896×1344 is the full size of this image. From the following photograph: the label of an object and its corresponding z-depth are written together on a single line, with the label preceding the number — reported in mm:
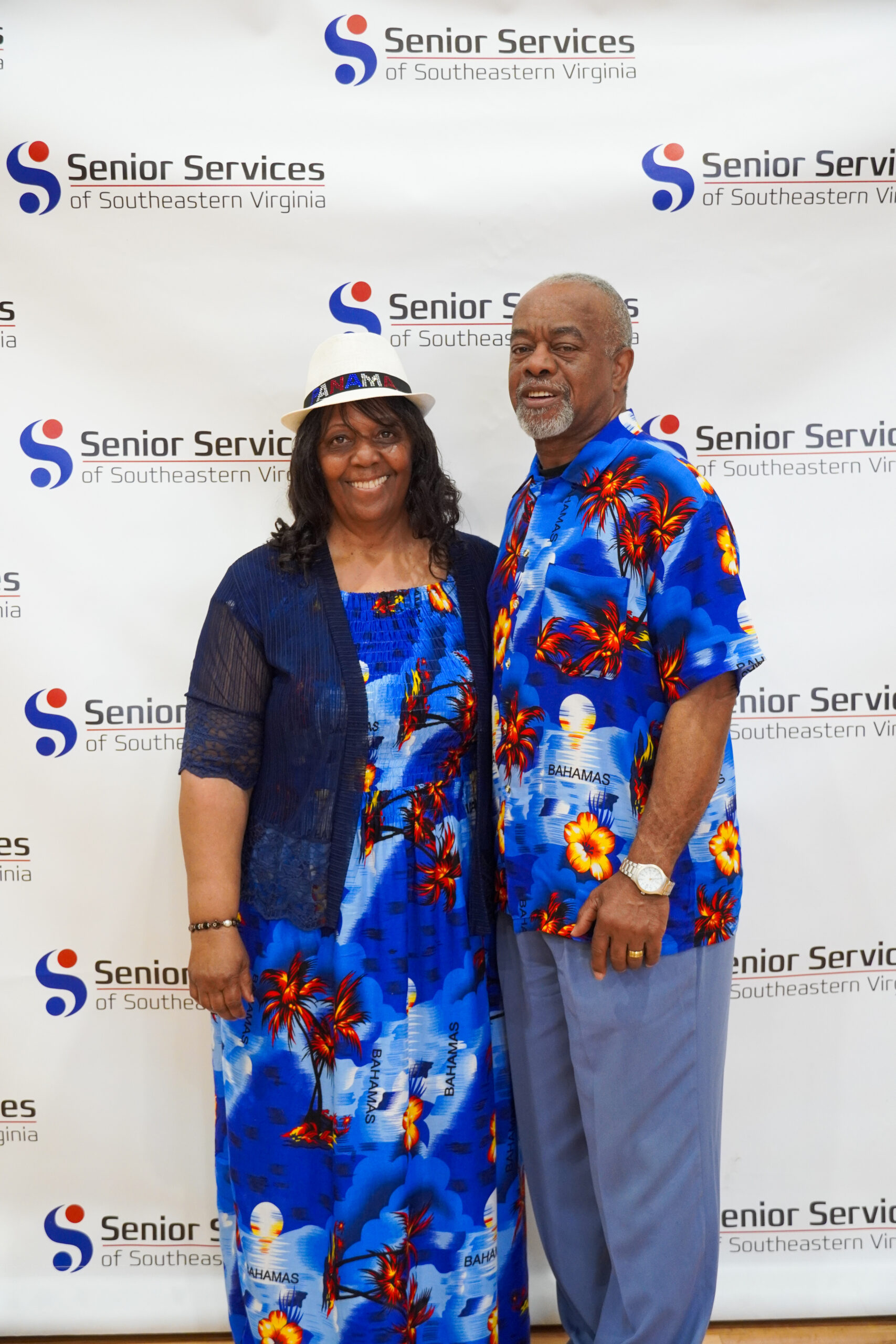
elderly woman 1710
